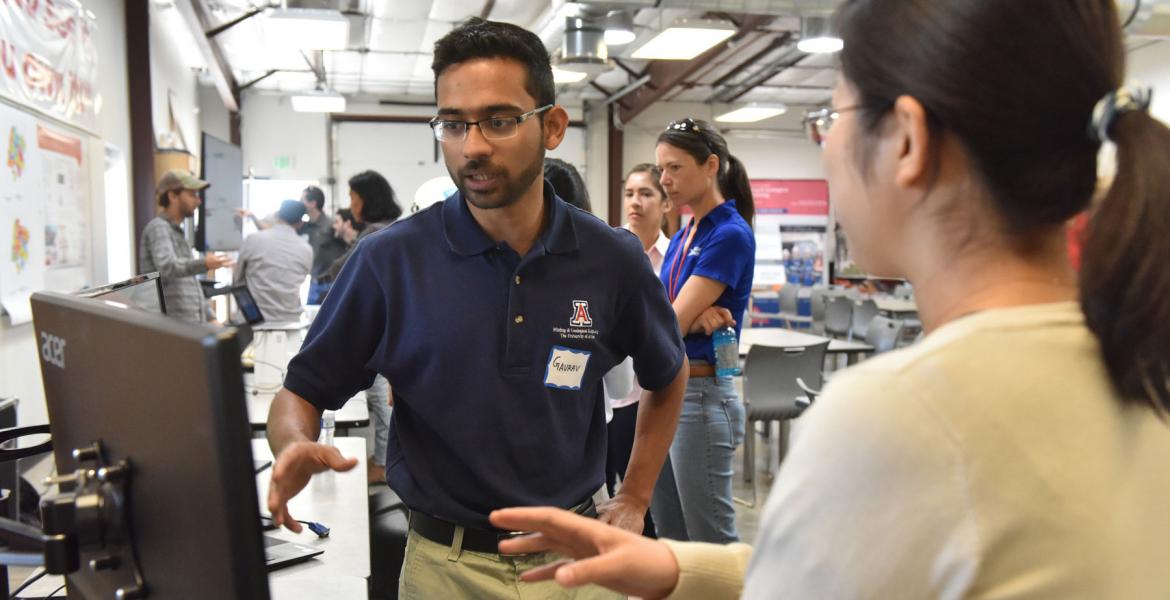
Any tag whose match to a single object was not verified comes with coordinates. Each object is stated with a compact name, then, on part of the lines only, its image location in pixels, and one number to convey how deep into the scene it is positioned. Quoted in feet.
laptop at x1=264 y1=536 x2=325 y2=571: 5.60
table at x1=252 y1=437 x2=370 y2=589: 5.51
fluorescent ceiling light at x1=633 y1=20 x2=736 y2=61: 21.72
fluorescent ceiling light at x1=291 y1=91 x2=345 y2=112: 32.17
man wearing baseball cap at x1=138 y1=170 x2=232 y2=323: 16.56
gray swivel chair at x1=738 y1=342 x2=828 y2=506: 15.99
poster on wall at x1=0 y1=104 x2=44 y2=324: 13.71
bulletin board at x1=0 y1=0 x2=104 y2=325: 13.88
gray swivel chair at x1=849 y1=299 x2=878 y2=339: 25.29
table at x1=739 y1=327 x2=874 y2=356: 17.69
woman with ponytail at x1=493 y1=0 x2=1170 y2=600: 1.90
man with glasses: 4.52
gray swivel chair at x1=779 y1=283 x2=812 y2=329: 33.80
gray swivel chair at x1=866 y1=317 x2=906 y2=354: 19.63
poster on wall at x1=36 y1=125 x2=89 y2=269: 15.69
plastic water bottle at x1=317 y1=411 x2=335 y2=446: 8.21
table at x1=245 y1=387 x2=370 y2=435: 10.20
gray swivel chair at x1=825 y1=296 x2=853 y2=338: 26.48
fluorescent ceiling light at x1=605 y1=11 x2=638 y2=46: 22.37
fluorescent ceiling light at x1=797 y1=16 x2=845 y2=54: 21.59
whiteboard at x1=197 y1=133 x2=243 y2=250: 23.44
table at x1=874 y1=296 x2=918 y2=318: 25.41
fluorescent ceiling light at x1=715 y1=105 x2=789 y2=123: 35.17
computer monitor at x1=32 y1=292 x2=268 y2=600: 1.94
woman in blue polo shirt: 9.22
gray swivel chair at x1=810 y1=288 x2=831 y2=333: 30.12
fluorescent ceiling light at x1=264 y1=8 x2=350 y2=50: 20.47
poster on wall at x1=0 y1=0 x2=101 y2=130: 13.89
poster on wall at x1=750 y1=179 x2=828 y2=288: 43.60
